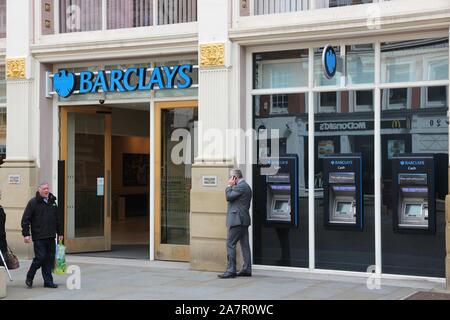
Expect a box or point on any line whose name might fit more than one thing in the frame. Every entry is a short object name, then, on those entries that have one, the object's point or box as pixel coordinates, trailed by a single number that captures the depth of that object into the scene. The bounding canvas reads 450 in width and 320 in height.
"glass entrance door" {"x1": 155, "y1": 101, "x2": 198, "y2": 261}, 12.99
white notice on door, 14.72
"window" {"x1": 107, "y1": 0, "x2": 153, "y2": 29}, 13.09
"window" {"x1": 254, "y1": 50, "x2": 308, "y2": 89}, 11.80
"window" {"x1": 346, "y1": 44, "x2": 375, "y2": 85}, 11.23
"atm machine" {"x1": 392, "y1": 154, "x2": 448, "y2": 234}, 10.62
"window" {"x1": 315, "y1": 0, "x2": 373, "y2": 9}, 11.18
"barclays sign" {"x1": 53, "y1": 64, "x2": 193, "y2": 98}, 12.62
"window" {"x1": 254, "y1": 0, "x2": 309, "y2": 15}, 11.75
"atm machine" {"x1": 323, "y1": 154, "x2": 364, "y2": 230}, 11.21
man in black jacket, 10.05
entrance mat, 13.91
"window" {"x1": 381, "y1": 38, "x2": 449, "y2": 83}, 10.67
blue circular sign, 10.88
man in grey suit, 11.10
